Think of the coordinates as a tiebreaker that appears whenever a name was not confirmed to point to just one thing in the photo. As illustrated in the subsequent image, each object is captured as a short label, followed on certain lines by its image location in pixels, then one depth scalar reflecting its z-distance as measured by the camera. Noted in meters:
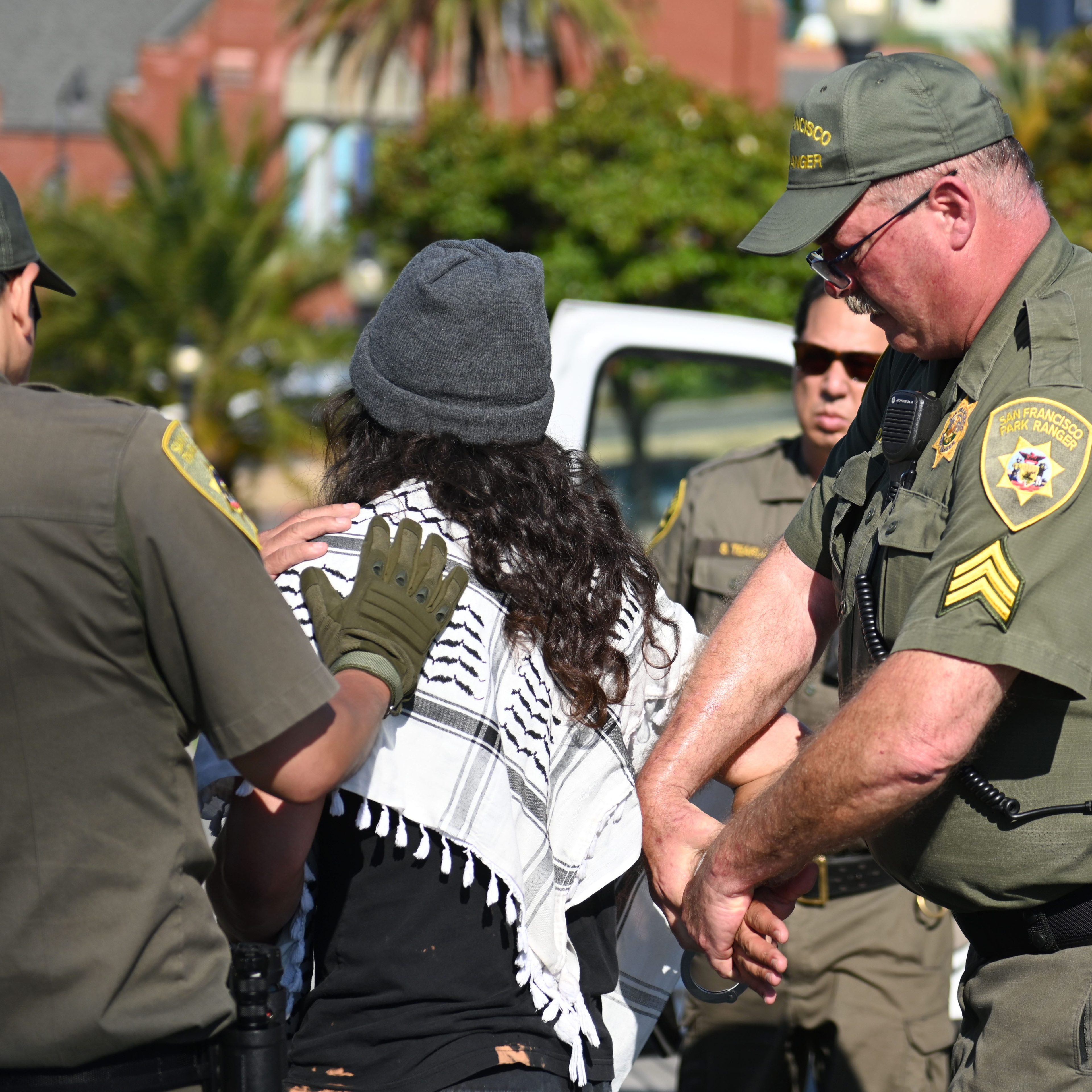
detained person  5.82
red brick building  51.77
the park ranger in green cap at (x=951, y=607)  5.85
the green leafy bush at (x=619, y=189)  29.15
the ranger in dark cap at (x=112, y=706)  5.62
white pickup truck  7.32
